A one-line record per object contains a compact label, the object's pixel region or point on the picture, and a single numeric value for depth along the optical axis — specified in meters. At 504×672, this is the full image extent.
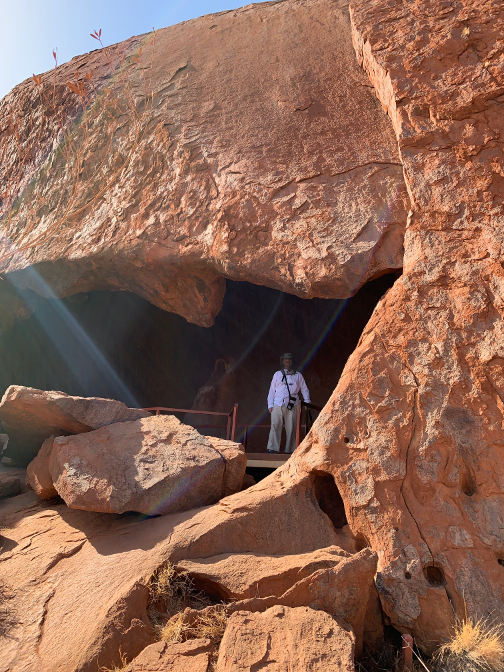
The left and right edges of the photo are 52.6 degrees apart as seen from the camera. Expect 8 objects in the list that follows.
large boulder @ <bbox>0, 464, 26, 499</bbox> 5.26
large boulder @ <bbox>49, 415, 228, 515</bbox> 4.10
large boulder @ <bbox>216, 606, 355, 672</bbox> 2.61
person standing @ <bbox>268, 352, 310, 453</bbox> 6.38
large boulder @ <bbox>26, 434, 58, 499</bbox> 4.67
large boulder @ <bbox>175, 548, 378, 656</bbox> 3.15
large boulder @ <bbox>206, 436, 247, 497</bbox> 4.67
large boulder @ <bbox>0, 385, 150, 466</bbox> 4.61
